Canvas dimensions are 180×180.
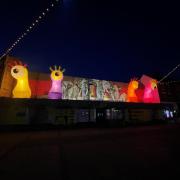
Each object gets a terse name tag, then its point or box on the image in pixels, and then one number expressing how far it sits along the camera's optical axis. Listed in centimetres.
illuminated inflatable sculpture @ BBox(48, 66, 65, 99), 1278
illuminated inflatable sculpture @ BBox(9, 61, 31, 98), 1174
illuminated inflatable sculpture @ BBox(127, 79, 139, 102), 1683
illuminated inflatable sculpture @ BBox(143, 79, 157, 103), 1744
